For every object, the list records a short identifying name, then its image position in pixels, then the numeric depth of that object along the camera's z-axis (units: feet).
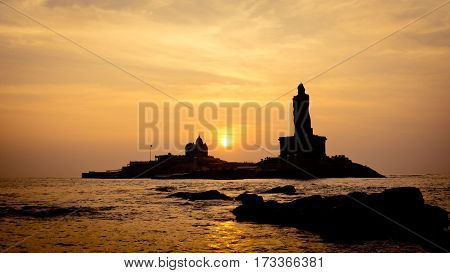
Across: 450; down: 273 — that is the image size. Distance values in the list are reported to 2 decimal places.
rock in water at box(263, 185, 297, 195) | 226.99
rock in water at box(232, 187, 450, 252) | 72.84
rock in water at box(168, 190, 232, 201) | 184.65
